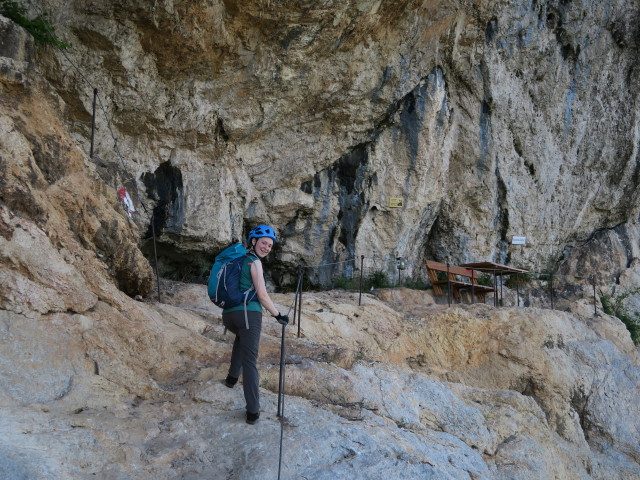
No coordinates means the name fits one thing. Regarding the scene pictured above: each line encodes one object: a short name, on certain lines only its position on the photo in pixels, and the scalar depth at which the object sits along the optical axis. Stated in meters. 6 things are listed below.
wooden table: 12.35
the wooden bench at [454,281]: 12.85
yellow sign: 13.89
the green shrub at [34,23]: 8.21
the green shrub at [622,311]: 14.78
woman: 4.59
